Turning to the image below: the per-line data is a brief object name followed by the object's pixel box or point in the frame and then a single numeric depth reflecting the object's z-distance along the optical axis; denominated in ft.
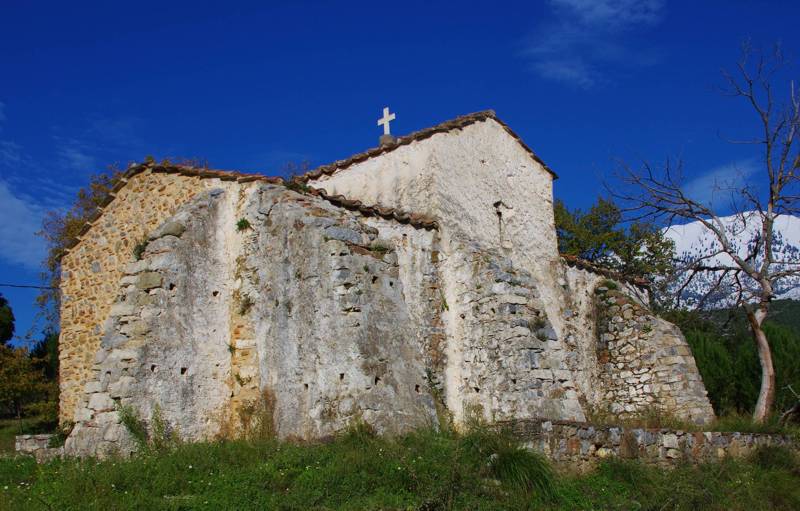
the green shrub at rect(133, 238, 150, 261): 36.11
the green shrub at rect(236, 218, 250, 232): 37.86
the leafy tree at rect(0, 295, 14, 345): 95.25
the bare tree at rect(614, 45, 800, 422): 48.78
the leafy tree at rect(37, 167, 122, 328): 77.71
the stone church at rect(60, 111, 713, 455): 31.94
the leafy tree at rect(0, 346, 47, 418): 69.51
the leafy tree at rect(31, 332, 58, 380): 86.56
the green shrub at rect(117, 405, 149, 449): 31.32
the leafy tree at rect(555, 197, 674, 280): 84.07
